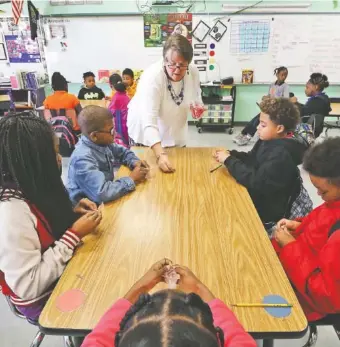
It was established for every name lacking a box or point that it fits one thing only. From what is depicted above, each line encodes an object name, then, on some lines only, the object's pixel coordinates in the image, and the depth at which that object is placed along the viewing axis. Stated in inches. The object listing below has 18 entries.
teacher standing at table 66.4
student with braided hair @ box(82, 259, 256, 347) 19.3
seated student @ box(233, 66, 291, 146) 182.7
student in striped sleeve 34.4
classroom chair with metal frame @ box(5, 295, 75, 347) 43.5
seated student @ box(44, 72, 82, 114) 133.0
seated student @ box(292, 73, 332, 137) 147.8
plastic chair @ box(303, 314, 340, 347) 42.9
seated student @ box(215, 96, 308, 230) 56.9
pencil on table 30.9
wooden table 30.1
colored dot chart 204.1
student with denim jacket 54.2
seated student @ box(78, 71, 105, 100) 179.2
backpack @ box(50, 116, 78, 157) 123.2
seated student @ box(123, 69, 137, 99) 160.7
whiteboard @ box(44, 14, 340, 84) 195.5
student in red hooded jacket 36.9
